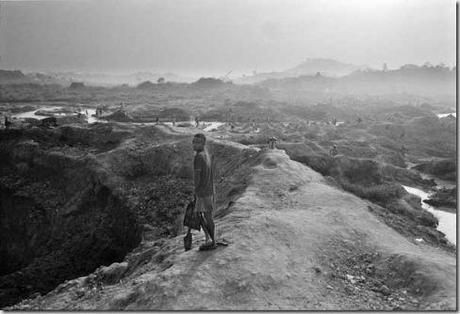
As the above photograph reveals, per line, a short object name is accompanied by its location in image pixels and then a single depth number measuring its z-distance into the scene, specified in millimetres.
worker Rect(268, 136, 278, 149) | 20459
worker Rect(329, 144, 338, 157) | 28883
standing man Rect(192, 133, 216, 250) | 7824
